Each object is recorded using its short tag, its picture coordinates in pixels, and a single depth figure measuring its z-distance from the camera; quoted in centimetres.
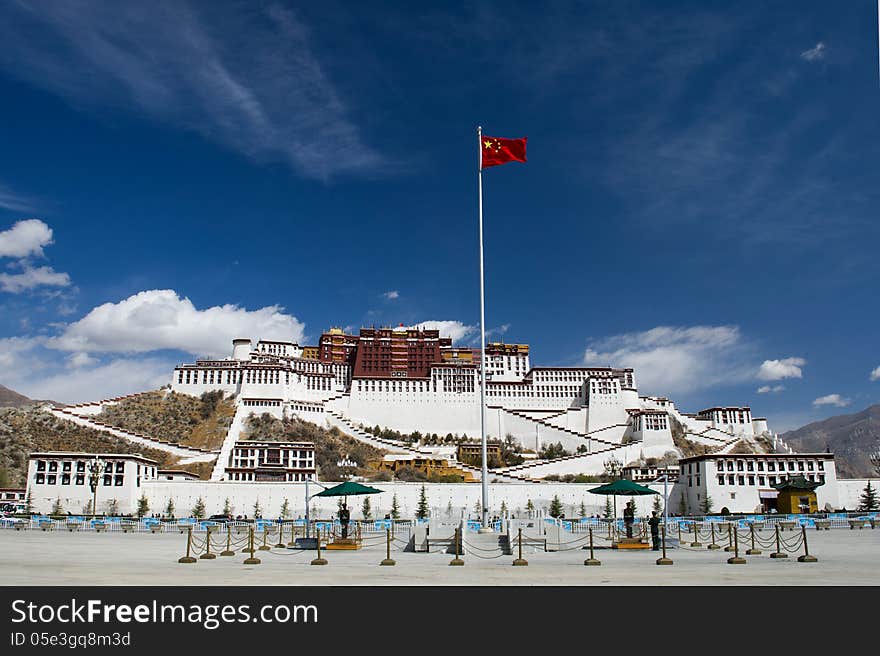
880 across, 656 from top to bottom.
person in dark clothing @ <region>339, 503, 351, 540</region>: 2764
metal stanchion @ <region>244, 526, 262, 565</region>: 1952
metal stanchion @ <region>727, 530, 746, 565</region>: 1842
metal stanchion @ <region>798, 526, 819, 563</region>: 1877
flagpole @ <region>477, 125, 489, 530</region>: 2720
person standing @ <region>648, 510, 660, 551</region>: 2458
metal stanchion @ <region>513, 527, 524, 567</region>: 1838
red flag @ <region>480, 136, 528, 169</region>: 3028
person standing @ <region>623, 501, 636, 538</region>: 2756
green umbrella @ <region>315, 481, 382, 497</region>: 2908
